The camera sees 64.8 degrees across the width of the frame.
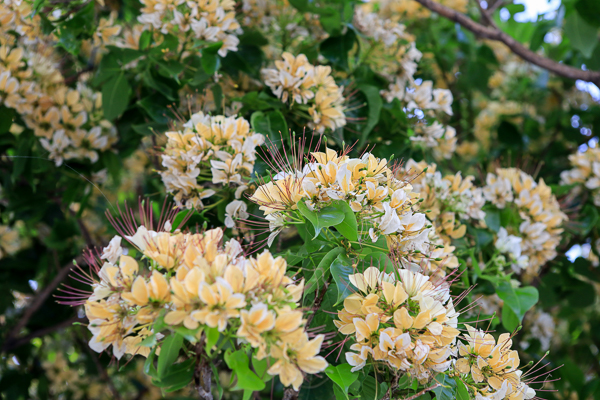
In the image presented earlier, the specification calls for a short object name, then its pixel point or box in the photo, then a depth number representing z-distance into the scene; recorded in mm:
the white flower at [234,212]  938
